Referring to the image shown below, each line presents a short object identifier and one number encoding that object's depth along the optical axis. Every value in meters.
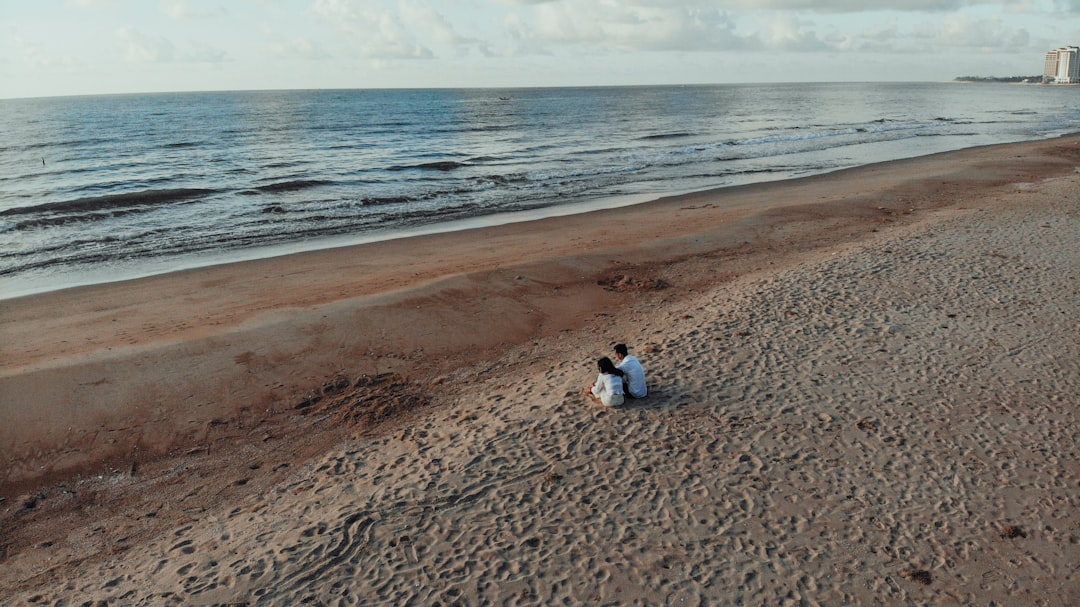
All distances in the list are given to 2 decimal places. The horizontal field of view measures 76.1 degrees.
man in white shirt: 8.20
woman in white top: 8.02
